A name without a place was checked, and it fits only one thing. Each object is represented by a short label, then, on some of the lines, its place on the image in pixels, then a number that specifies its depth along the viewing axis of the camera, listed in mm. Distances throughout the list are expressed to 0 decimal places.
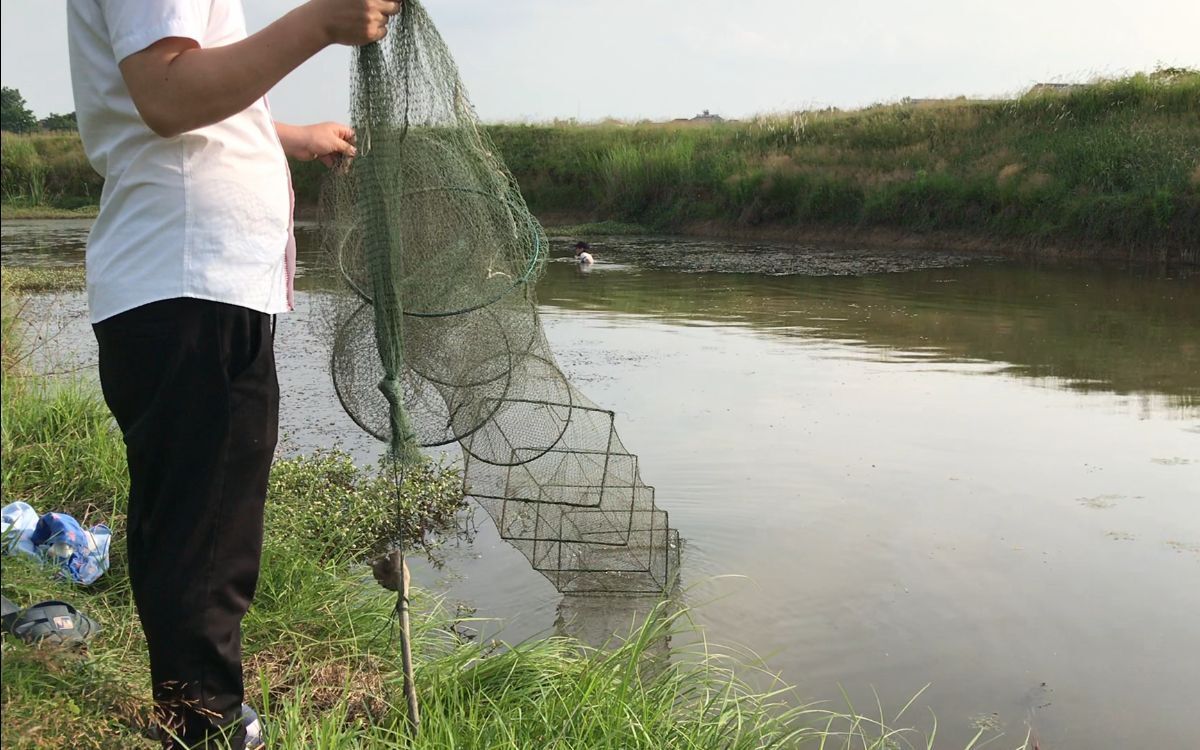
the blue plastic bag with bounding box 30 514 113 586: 3088
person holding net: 1681
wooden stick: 2236
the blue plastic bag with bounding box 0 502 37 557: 2959
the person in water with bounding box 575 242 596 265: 15070
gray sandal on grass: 2229
